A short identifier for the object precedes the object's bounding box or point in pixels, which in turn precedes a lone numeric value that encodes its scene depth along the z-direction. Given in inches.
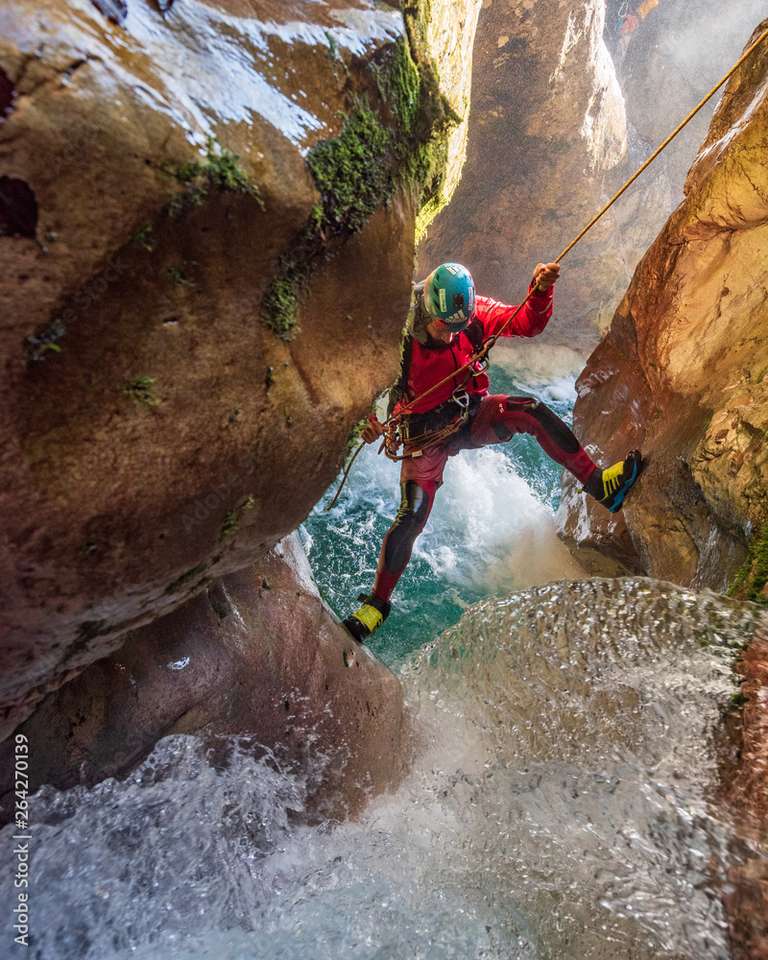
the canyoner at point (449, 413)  137.3
